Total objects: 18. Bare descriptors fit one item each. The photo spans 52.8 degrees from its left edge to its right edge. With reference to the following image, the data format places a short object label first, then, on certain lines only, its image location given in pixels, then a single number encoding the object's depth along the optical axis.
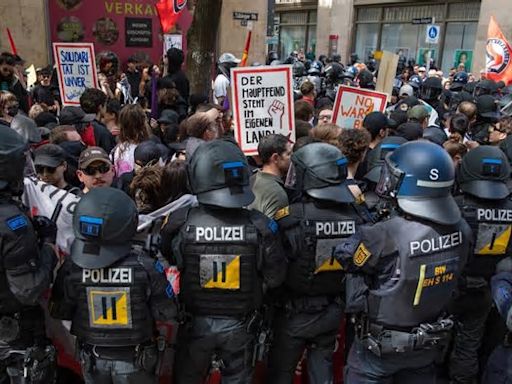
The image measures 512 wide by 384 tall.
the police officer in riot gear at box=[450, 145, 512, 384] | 3.52
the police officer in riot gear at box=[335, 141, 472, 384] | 2.66
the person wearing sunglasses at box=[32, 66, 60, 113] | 7.62
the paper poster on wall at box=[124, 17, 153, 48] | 13.89
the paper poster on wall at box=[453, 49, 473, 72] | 24.02
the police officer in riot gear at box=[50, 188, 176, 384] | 2.58
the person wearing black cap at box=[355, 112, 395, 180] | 5.14
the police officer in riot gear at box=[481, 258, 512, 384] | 2.86
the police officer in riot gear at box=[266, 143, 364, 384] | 3.15
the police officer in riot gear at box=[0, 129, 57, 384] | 2.64
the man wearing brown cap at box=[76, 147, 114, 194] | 3.54
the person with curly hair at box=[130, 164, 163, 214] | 3.38
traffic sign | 18.58
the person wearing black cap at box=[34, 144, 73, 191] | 3.51
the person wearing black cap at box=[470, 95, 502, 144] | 6.18
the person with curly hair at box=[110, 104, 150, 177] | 4.70
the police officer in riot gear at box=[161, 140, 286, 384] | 2.87
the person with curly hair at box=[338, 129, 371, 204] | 4.23
